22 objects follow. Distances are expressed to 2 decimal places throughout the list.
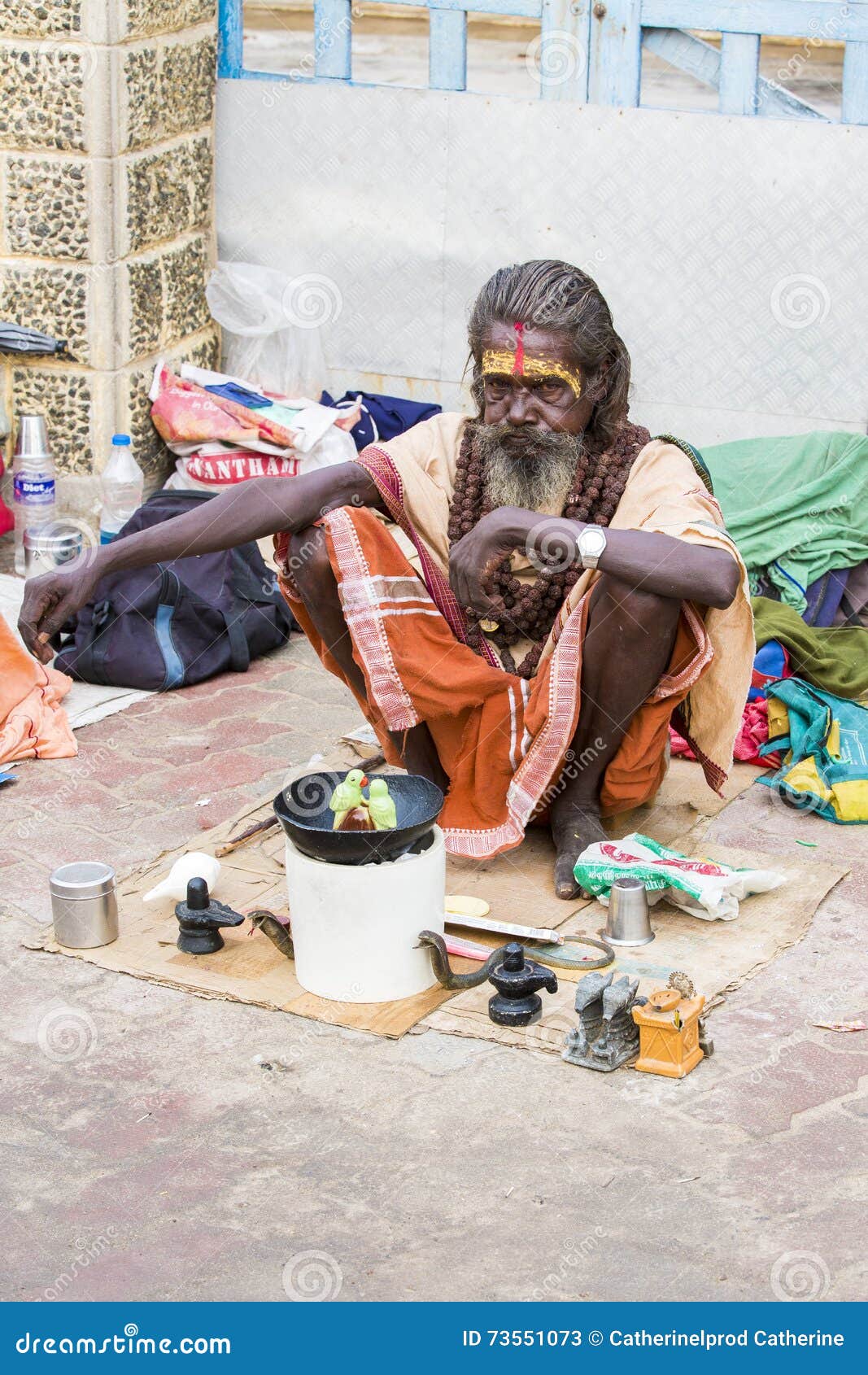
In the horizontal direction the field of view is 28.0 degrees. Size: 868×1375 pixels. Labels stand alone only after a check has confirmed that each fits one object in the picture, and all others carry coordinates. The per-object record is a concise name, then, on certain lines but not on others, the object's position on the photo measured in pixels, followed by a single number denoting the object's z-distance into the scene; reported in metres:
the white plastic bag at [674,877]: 3.87
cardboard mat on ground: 3.56
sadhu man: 4.00
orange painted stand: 3.30
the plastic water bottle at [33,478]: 6.50
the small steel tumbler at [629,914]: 3.79
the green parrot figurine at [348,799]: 3.52
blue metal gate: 6.00
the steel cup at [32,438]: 6.54
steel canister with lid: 3.77
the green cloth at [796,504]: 5.59
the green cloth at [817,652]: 5.07
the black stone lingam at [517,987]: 3.47
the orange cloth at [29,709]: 4.94
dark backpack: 5.41
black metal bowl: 3.45
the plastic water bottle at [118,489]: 6.53
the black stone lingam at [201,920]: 3.77
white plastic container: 3.50
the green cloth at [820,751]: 4.54
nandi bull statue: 3.34
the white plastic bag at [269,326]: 7.03
